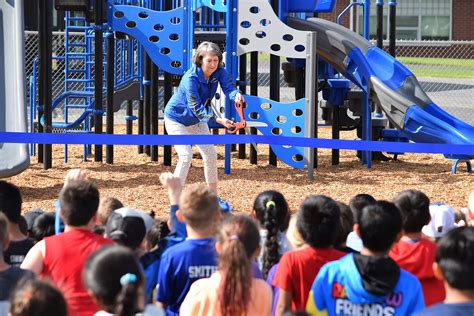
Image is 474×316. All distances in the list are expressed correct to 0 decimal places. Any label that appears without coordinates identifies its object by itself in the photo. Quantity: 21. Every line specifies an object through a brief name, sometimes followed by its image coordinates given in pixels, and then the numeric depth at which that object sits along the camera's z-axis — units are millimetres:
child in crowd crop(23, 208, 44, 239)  9521
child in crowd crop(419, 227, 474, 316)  5900
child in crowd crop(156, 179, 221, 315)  7314
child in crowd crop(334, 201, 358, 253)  8119
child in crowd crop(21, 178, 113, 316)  7181
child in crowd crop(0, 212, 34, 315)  6831
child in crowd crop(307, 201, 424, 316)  6575
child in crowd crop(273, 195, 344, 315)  7204
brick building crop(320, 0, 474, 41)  69082
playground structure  19703
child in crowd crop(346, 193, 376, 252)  8676
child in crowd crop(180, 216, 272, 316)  6436
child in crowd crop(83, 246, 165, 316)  5664
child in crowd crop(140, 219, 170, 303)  7658
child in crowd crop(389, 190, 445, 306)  7867
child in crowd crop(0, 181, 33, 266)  8059
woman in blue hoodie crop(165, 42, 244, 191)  15362
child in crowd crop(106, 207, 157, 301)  7630
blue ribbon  13884
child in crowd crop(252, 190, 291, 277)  8018
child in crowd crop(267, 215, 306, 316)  7425
